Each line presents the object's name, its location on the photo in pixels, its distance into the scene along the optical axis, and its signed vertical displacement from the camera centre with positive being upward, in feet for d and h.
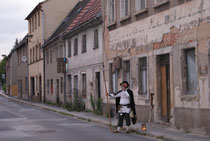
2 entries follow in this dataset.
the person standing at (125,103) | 49.14 -1.56
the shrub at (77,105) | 91.10 -3.14
